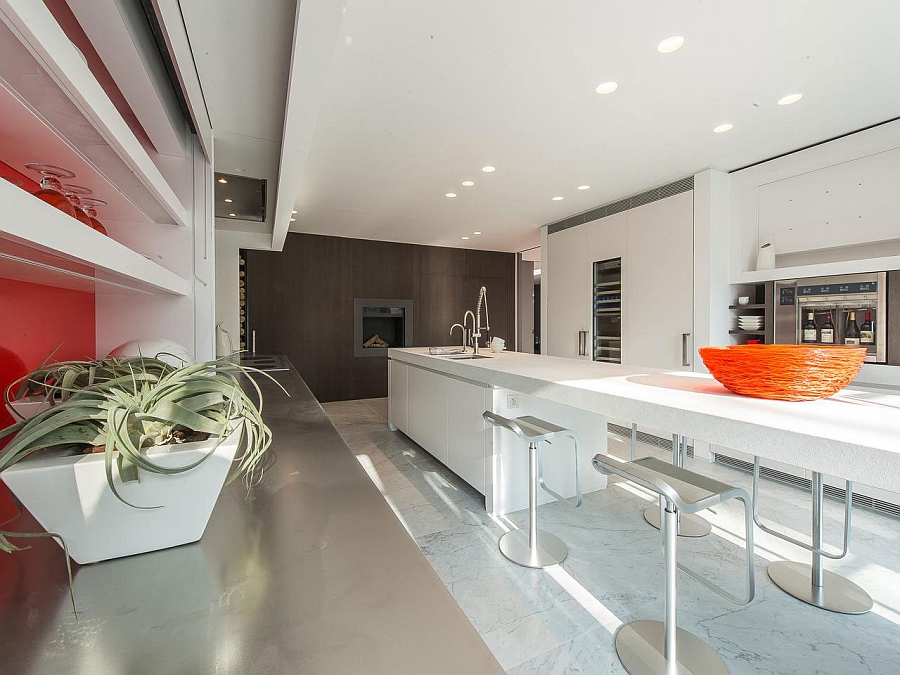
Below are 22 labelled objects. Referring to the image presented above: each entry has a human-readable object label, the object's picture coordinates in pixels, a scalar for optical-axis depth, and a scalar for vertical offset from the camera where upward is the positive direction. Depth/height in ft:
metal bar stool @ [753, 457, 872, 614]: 5.39 -3.52
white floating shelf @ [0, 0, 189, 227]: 1.69 +1.18
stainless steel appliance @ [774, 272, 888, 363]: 8.87 +0.72
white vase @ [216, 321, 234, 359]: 10.36 -0.31
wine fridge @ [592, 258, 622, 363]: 14.26 +0.81
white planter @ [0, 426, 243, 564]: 1.29 -0.59
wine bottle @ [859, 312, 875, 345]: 9.05 +0.03
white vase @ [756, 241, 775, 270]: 10.65 +2.01
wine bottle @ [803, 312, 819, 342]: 9.98 +0.12
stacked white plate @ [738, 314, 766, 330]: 11.10 +0.32
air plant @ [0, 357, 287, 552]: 1.33 -0.31
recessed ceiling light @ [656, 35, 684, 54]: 6.09 +4.37
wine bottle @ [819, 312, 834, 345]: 9.70 +0.03
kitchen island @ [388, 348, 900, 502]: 2.75 -0.71
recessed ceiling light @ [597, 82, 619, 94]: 7.20 +4.36
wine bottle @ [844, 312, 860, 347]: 9.28 +0.03
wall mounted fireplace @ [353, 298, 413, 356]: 19.77 +0.38
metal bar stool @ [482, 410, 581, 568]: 6.28 -3.18
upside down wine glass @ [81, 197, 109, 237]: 3.19 +1.07
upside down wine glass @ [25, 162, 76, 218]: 2.46 +0.91
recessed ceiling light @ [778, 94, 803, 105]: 7.63 +4.42
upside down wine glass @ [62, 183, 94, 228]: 2.82 +0.96
